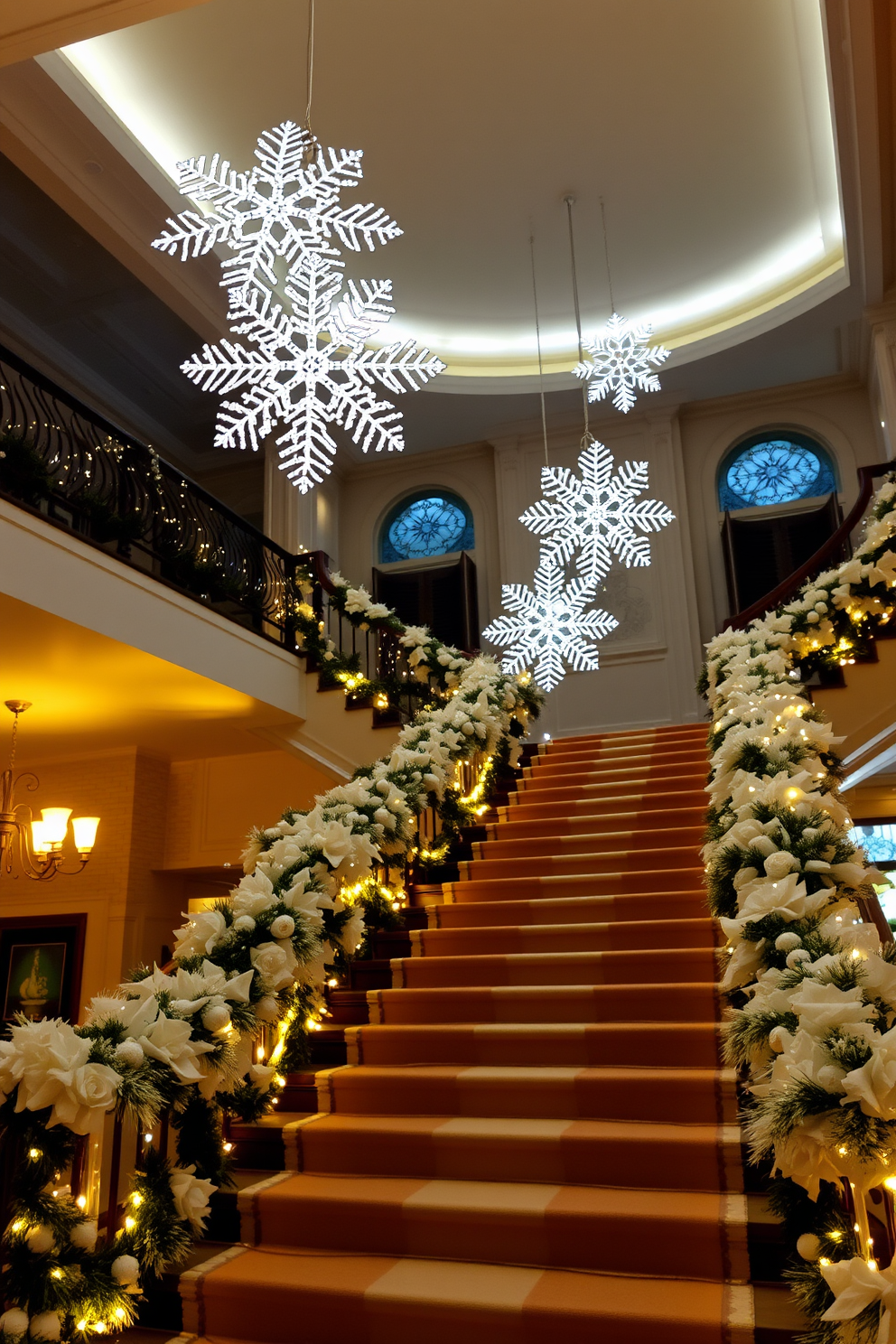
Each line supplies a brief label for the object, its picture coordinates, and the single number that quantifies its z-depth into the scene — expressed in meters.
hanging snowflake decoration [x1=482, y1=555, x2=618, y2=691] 7.97
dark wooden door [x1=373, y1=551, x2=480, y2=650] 12.55
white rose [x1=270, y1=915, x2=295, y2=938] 3.60
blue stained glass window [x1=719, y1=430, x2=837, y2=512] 12.05
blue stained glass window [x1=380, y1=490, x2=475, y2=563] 13.37
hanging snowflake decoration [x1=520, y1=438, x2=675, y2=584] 7.46
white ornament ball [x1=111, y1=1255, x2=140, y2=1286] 2.67
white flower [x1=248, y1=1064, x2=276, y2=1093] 3.43
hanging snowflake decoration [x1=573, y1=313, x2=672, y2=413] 7.38
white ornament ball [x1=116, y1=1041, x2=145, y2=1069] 2.79
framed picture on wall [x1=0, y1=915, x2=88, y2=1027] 9.11
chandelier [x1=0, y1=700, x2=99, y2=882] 6.28
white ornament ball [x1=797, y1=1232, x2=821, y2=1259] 2.34
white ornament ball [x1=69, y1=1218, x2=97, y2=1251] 2.63
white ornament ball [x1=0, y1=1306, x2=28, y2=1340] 2.45
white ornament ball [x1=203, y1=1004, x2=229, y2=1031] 3.04
